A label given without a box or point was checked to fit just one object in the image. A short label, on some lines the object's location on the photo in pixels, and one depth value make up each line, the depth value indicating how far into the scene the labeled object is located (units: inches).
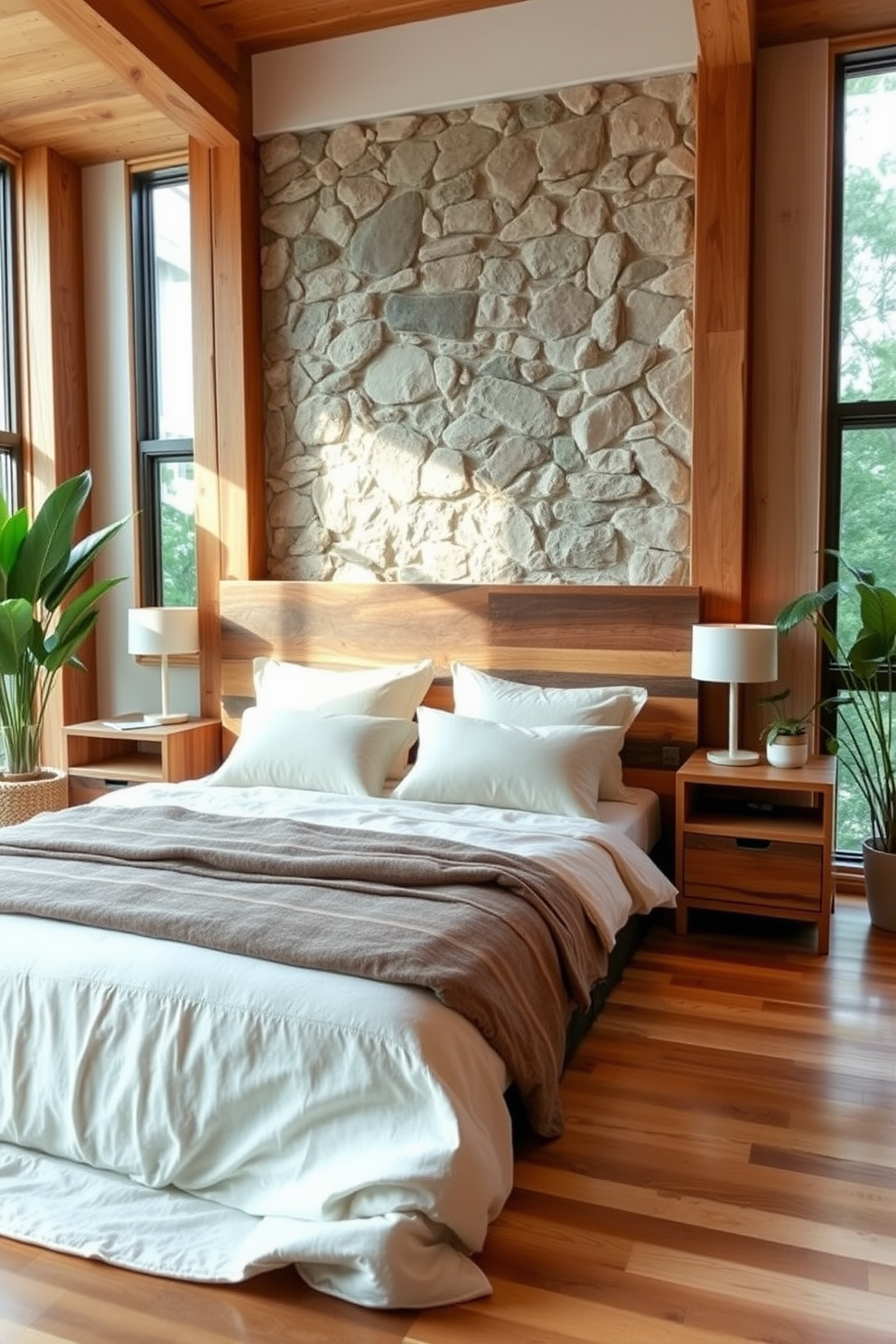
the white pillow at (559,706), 146.3
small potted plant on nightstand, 143.8
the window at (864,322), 154.6
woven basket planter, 164.9
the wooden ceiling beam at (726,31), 136.3
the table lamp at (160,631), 175.3
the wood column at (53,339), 191.2
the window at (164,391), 193.3
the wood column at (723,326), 149.7
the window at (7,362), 193.3
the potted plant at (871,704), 140.4
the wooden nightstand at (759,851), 136.3
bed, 75.5
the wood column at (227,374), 177.2
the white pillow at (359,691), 156.7
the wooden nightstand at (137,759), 170.2
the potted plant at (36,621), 165.6
